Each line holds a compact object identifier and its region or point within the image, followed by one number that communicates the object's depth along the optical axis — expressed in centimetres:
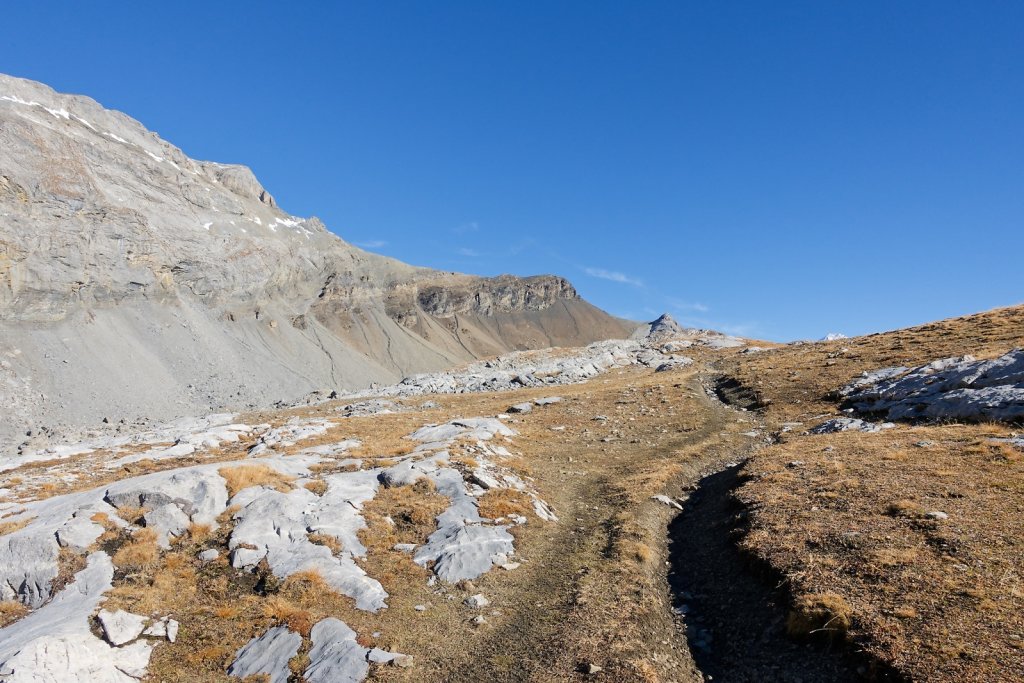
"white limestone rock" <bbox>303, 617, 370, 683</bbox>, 1023
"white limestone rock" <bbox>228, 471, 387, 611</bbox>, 1369
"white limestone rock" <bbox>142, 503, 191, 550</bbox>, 1518
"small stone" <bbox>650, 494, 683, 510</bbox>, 1911
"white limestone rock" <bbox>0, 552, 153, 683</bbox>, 914
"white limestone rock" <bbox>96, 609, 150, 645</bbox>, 1073
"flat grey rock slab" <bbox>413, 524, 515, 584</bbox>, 1447
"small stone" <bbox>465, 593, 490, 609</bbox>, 1292
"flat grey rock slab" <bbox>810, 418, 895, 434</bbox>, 2441
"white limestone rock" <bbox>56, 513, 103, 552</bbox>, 1385
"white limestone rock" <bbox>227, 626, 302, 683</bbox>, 1050
